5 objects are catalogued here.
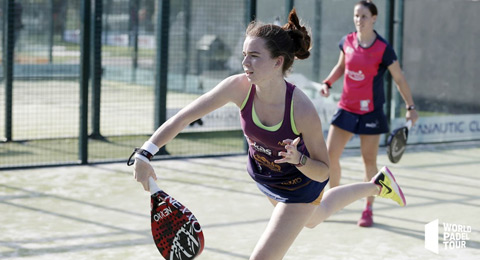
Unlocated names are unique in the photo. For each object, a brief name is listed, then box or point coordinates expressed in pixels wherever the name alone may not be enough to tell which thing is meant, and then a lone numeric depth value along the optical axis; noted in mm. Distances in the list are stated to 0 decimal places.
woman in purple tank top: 9211
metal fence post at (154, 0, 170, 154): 20656
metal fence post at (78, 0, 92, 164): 19437
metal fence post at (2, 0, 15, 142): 20031
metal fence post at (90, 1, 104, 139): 19953
